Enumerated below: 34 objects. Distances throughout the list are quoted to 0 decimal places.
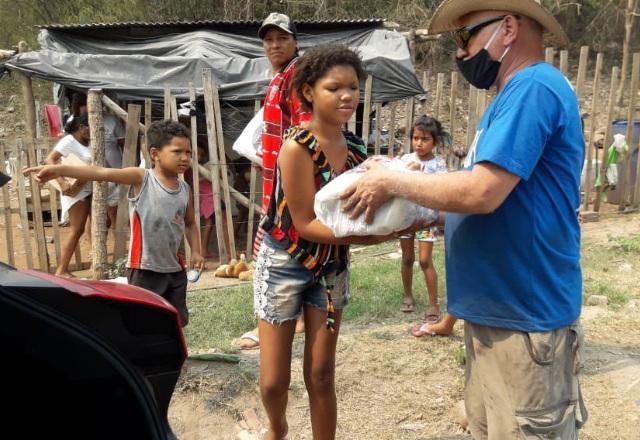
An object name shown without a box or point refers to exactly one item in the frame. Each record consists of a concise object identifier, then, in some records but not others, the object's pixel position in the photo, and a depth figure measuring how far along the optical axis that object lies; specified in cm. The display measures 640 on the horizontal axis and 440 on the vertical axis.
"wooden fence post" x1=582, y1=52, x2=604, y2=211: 850
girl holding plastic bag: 241
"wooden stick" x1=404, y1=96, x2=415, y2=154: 866
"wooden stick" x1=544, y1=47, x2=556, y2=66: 849
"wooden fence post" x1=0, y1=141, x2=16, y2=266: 683
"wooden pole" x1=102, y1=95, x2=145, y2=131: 726
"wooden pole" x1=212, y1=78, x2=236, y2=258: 724
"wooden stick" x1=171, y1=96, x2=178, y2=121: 708
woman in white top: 692
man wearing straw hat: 187
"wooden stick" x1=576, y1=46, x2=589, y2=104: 799
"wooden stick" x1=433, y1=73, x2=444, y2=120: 791
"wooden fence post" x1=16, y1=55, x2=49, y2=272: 682
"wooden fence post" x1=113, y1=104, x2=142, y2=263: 671
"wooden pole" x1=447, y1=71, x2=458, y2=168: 768
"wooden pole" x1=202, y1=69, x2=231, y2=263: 708
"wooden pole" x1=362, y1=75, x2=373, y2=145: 748
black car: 131
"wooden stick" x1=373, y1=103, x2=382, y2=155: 820
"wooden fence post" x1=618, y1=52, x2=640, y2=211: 890
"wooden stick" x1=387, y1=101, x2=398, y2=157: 810
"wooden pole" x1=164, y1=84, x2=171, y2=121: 702
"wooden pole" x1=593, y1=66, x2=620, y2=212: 891
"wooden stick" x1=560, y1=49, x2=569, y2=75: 761
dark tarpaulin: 804
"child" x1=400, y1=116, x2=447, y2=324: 476
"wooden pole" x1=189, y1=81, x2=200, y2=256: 713
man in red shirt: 350
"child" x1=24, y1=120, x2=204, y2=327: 362
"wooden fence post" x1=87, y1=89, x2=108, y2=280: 643
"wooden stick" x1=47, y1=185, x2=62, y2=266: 715
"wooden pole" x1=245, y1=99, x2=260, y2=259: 750
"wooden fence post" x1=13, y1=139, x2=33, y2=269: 665
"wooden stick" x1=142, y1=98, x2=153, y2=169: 705
